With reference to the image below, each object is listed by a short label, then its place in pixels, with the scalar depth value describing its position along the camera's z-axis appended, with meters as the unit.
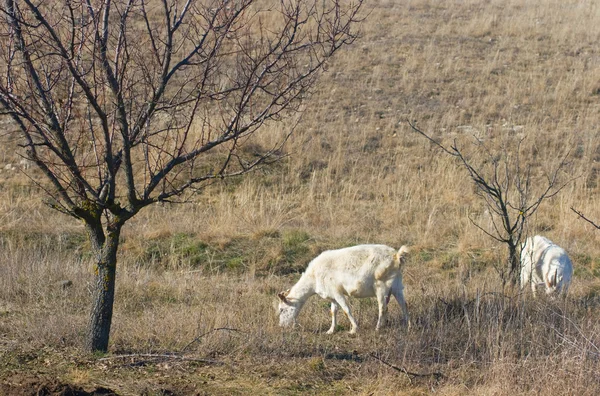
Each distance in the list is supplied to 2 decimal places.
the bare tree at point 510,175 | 26.80
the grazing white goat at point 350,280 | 16.05
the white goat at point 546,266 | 17.91
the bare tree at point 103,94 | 11.80
